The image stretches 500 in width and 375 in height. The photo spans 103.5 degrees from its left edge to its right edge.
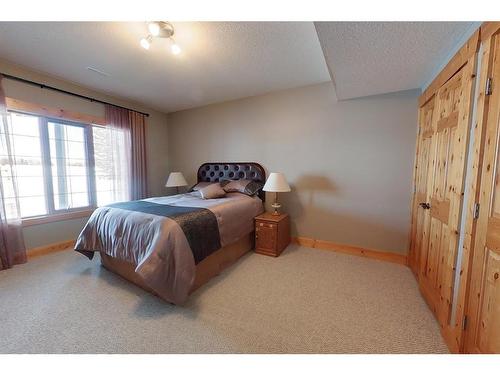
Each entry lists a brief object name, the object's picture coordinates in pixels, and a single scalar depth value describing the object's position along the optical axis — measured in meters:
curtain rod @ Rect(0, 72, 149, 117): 2.34
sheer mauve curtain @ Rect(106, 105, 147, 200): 3.35
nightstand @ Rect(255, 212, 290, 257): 2.71
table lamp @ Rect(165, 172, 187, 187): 3.81
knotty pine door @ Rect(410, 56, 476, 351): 1.27
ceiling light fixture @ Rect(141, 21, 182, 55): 1.66
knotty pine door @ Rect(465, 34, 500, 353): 0.99
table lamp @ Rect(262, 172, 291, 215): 2.75
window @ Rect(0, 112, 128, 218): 2.51
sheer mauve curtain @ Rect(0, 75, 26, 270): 2.29
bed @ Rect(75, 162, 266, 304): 1.65
